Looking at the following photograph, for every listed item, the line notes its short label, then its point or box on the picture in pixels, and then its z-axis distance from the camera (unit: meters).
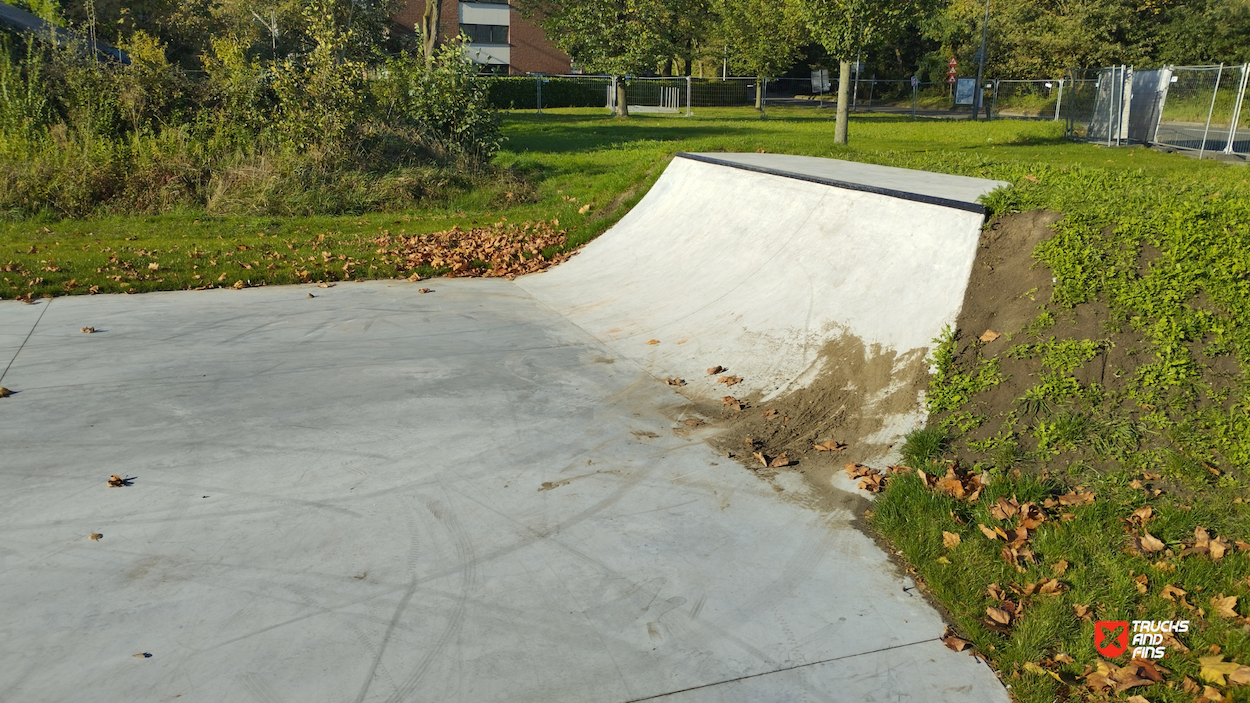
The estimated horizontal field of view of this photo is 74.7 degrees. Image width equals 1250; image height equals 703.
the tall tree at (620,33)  29.22
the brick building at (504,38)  57.84
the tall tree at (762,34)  38.78
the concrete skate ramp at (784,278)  5.84
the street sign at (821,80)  46.97
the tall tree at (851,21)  16.73
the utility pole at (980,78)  34.59
